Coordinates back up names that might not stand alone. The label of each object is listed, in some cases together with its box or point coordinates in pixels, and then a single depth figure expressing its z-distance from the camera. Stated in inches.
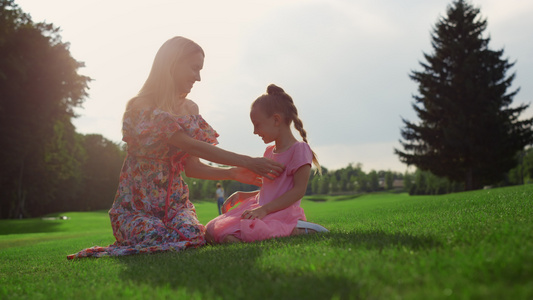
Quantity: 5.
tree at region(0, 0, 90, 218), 783.1
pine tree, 1197.1
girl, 158.9
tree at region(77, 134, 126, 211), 2257.6
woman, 163.5
